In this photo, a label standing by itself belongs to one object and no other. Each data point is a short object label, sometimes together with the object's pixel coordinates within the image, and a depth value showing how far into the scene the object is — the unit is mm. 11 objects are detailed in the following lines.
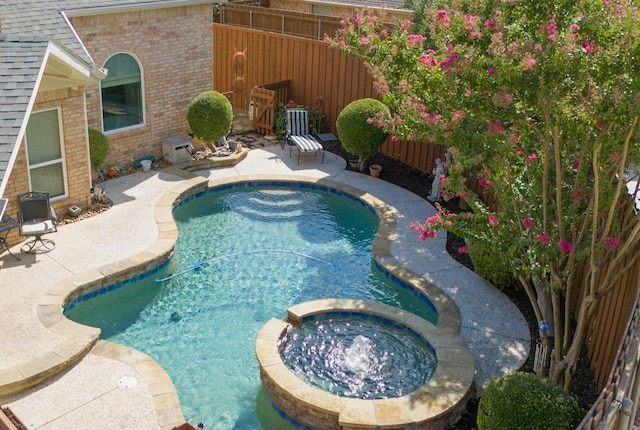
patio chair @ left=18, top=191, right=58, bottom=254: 12758
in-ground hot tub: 9016
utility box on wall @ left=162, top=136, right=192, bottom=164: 17344
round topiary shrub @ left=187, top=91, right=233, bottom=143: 17125
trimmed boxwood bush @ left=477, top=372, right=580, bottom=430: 7973
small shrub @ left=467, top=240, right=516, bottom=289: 12258
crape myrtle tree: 7586
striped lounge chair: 18812
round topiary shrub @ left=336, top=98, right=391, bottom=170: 16875
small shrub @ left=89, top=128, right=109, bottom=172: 15266
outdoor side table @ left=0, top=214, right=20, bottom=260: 12328
